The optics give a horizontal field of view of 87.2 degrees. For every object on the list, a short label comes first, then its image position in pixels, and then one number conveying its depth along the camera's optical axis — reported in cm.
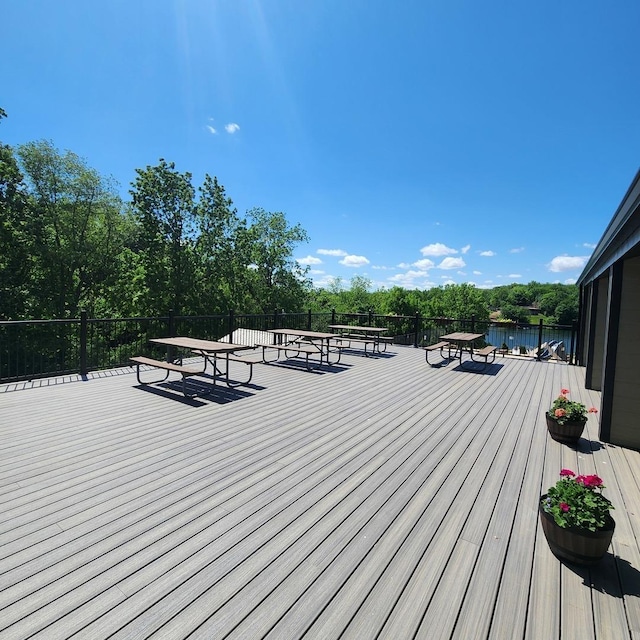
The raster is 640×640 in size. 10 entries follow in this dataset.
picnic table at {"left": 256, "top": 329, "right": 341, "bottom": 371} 716
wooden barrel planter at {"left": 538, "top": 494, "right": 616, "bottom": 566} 169
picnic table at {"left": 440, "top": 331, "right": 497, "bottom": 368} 728
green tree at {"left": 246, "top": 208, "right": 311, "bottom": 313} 2272
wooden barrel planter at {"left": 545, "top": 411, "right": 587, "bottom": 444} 342
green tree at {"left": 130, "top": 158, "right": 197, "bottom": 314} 1731
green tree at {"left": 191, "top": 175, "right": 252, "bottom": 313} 1964
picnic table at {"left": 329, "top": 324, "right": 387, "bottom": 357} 836
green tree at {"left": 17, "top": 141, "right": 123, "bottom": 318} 1580
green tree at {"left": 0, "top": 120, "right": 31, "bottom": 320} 1450
